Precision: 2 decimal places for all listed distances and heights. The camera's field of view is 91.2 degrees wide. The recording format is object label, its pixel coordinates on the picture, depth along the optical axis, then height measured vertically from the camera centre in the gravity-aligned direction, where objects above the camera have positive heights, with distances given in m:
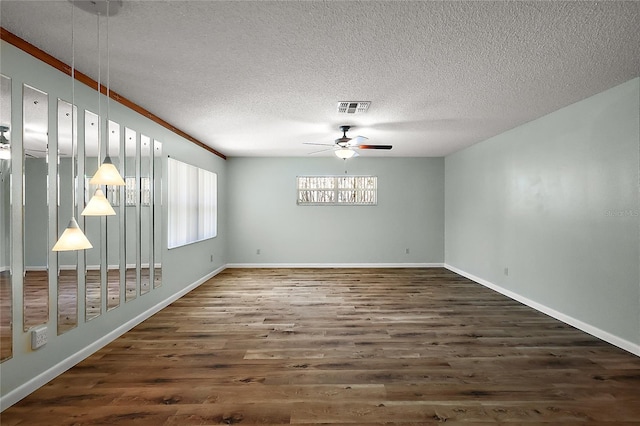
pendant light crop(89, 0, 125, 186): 1.85 +0.23
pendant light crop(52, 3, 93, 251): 1.73 -0.14
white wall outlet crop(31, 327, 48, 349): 2.32 -0.93
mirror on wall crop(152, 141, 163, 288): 4.07 +0.01
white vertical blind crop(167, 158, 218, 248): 4.63 +0.17
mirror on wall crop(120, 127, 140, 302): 3.49 +0.00
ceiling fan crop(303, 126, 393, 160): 4.55 +1.01
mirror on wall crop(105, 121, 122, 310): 3.19 -0.21
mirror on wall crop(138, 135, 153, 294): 3.79 -0.04
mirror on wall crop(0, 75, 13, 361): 2.11 -0.08
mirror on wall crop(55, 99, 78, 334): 2.58 -0.01
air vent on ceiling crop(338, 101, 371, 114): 3.54 +1.24
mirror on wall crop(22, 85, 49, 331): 2.29 +0.05
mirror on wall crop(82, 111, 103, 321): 2.87 -0.15
